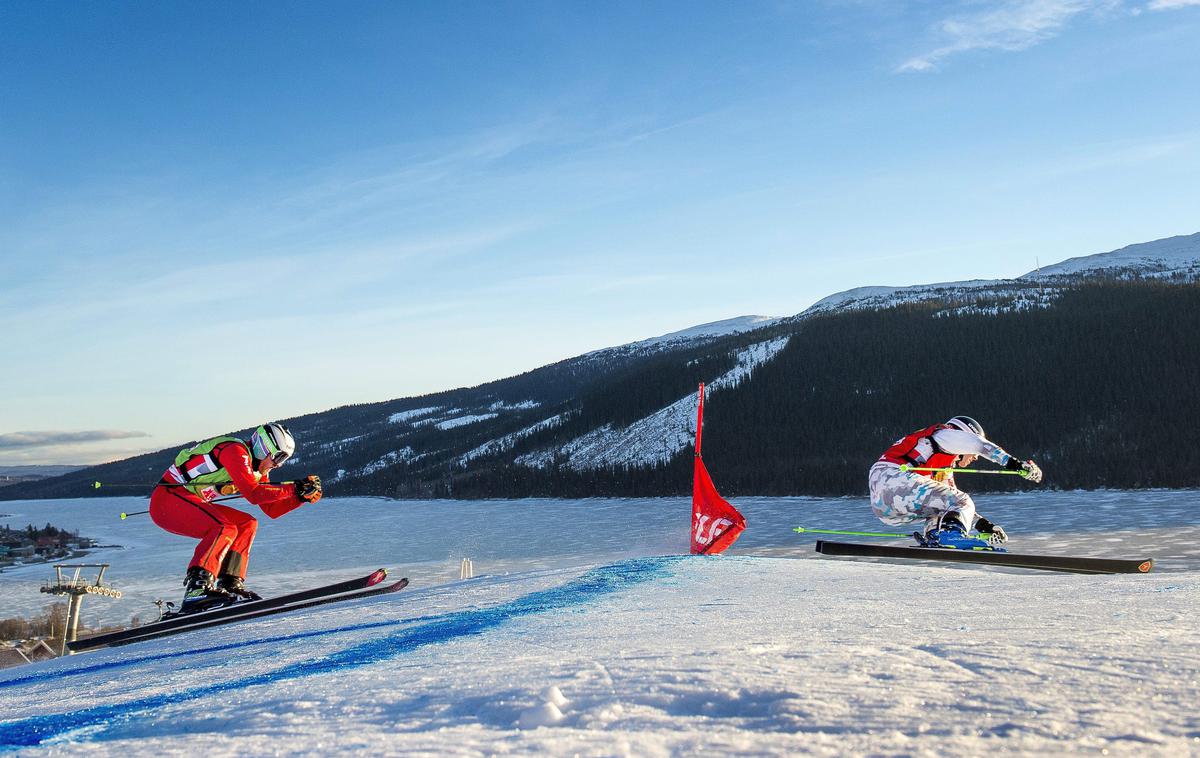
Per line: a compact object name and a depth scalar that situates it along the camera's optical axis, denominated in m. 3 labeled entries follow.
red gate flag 18.77
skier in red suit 8.86
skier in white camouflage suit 10.32
